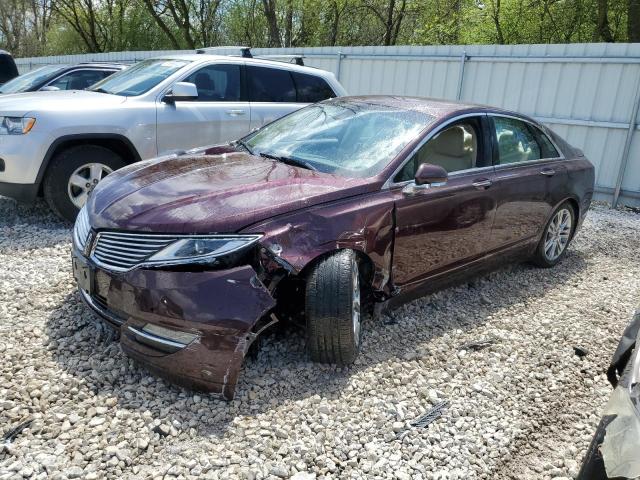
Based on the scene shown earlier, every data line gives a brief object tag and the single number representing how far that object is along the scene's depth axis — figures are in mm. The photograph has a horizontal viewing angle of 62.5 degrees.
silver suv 5000
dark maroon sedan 2703
